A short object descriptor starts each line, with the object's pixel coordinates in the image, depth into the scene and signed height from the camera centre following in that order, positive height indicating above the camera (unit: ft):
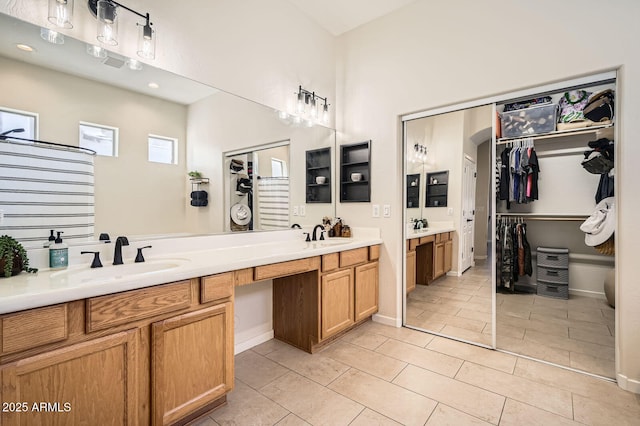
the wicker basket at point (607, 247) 7.45 -0.98
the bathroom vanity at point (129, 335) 3.41 -1.78
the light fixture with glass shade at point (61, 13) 4.95 +3.41
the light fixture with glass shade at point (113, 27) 5.36 +3.54
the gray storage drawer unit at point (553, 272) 10.23 -2.23
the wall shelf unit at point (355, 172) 10.23 +1.41
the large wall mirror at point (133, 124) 4.88 +1.81
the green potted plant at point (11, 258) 4.18 -0.73
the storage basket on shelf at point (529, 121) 8.38 +2.69
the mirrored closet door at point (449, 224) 8.60 -0.43
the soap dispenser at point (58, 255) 4.87 -0.78
